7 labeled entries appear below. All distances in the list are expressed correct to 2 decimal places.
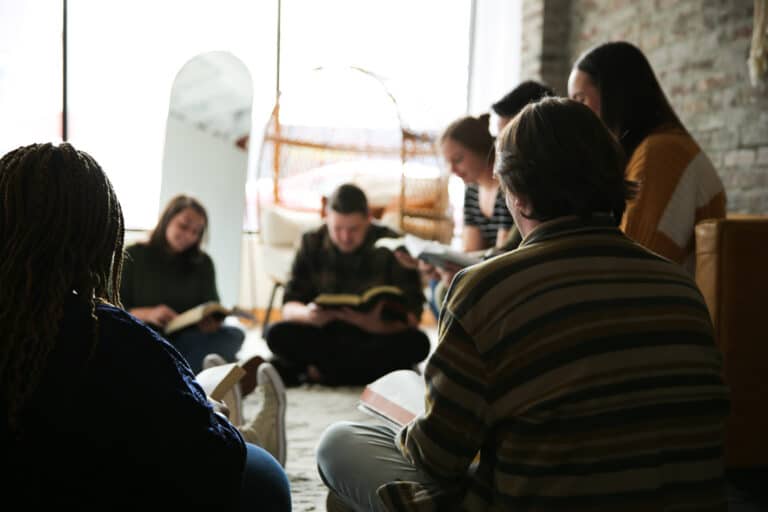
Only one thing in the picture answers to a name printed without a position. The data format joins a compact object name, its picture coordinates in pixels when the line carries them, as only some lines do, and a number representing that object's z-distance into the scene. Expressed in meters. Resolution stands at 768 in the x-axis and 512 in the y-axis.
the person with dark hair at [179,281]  3.16
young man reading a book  3.43
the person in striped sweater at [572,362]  1.04
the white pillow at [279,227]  4.81
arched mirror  4.19
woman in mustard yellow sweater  2.03
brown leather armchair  2.07
